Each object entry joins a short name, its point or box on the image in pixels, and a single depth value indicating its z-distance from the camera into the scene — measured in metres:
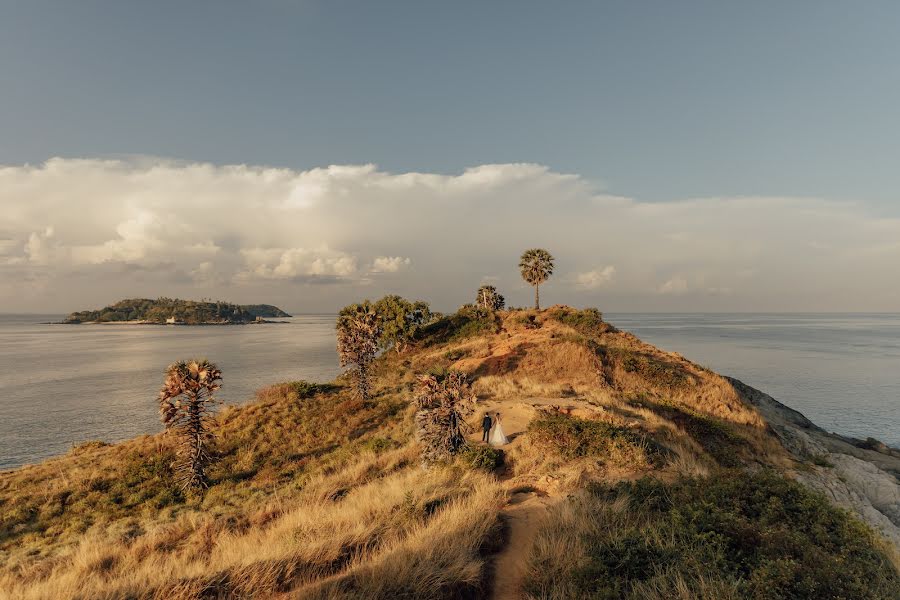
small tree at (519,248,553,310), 81.19
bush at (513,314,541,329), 68.62
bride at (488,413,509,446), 17.50
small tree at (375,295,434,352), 69.12
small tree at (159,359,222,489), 22.69
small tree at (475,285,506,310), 87.94
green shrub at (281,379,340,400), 37.25
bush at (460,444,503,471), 14.70
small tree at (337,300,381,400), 36.44
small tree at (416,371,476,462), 17.16
